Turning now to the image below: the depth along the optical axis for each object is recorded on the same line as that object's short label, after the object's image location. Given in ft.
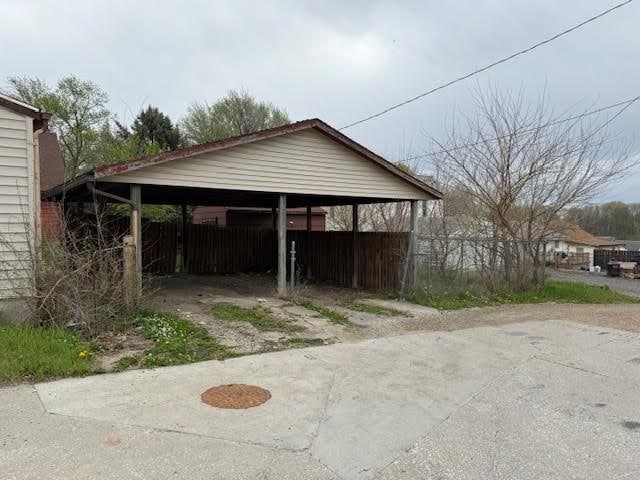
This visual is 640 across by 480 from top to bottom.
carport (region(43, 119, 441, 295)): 28.68
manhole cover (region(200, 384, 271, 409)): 14.71
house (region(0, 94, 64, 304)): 21.94
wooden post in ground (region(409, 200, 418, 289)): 38.86
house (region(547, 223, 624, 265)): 169.87
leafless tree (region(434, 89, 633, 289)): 45.55
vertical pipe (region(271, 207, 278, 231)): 59.29
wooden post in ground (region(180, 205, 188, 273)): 53.52
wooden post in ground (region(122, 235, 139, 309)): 24.50
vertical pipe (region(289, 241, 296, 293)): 35.89
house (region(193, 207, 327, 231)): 78.10
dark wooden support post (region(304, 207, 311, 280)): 52.07
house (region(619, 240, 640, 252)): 208.01
